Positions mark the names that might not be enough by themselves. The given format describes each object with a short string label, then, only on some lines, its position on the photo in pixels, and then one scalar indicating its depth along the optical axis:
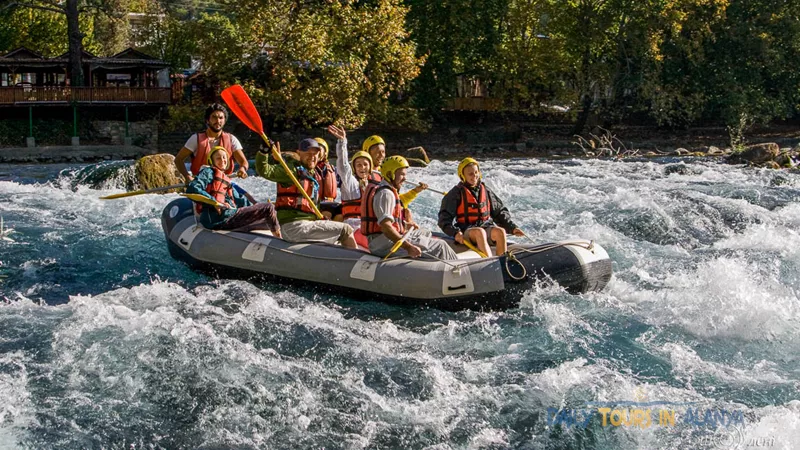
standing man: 9.01
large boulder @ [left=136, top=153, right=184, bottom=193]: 14.99
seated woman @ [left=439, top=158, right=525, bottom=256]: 8.26
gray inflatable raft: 7.60
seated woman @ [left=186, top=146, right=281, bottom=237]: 8.56
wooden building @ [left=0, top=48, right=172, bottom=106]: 25.56
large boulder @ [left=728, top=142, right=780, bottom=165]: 20.47
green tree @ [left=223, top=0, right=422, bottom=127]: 23.42
